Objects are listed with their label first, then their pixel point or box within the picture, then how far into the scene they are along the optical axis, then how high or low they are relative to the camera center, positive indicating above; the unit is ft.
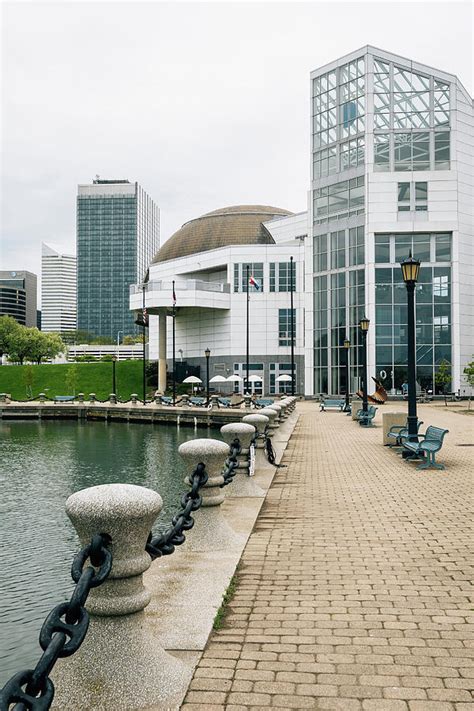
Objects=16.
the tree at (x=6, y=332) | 404.98 +16.38
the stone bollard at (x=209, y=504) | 24.06 -5.41
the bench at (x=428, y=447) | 48.29 -6.83
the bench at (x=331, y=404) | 141.94 -10.14
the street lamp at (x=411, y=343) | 54.39 +1.20
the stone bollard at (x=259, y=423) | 46.03 -4.70
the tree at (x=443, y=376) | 168.52 -4.98
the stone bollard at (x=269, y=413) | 57.29 -4.83
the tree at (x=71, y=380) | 263.29 -8.77
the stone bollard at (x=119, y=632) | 12.32 -5.41
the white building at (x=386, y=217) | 184.75 +39.95
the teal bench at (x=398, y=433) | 59.57 -7.17
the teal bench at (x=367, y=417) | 93.86 -8.58
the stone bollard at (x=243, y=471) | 36.27 -6.37
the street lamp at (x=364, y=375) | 98.06 -3.00
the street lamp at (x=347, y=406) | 136.75 -10.27
